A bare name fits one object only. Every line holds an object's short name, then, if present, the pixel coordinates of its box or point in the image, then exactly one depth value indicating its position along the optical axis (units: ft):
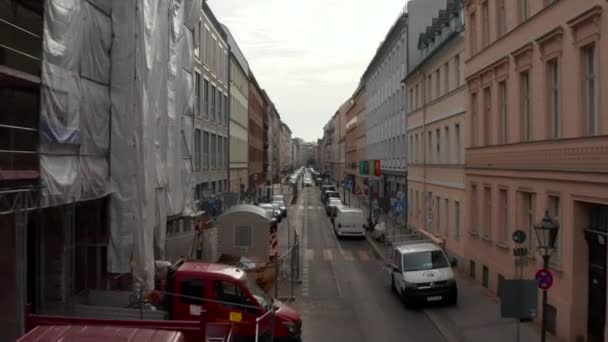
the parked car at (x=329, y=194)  226.58
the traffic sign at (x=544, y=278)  42.16
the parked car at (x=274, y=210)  149.80
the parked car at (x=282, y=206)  180.65
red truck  46.14
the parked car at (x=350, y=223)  135.85
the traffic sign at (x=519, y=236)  51.58
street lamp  44.47
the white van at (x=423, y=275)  66.69
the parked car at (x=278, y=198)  189.65
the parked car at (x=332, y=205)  177.46
